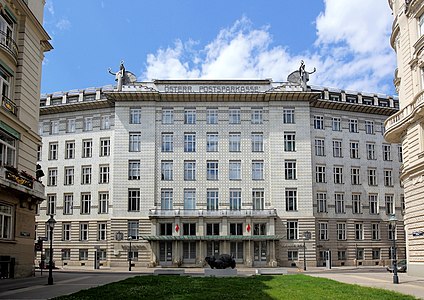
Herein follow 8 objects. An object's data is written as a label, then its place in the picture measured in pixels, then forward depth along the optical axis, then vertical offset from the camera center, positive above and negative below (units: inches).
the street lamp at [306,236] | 2326.5 -22.7
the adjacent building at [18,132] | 1258.6 +261.3
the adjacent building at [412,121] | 1384.1 +307.7
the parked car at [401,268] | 1818.8 -135.0
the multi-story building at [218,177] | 2349.9 +261.0
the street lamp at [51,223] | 1239.9 +22.4
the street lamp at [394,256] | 1162.6 -60.5
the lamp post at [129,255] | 2207.2 -102.8
